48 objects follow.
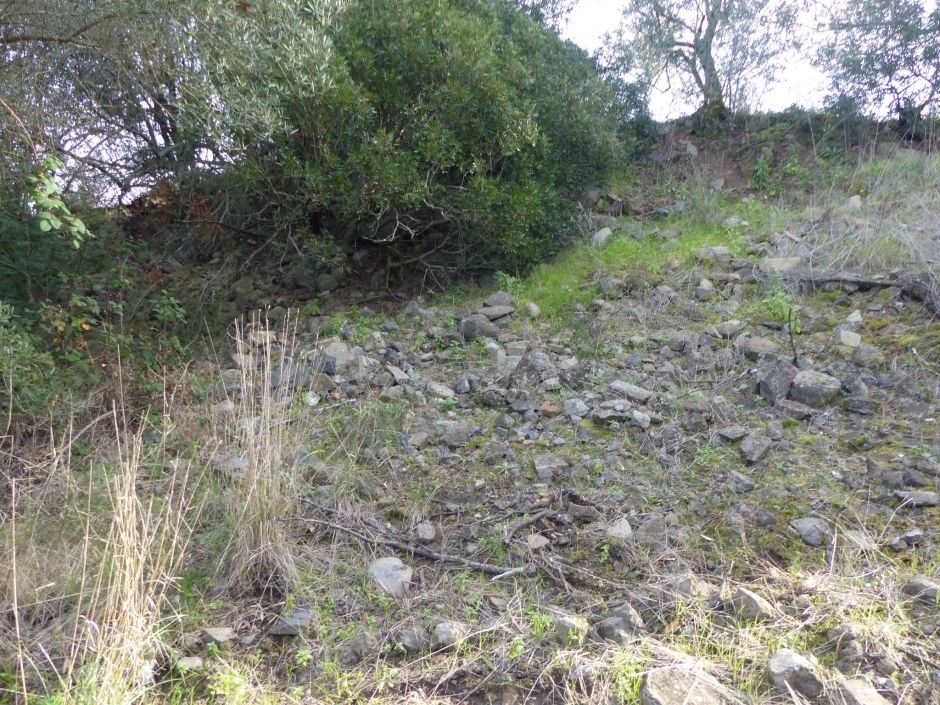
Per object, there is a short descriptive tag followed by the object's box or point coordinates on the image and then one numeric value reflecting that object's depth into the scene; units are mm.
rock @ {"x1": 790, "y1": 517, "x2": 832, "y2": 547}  3488
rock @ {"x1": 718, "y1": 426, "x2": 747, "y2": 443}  4316
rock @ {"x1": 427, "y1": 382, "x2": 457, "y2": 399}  5305
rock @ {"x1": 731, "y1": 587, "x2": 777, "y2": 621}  3068
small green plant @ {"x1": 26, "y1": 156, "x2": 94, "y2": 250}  3602
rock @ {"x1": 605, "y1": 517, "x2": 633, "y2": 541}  3662
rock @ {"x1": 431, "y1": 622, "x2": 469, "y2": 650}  3082
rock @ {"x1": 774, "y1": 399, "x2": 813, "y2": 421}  4453
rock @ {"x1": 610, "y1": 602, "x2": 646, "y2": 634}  3049
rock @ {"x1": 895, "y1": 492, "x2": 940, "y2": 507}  3588
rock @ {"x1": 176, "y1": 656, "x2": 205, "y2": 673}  2900
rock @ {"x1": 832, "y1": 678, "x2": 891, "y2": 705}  2594
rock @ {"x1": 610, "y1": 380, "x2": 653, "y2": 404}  4859
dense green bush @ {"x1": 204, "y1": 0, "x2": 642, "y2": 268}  6410
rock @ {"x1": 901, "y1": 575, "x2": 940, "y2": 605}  3031
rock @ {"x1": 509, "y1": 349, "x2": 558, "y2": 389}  5312
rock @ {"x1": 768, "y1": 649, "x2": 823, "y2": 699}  2715
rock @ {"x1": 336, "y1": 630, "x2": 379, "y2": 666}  3047
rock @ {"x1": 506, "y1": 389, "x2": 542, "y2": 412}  4965
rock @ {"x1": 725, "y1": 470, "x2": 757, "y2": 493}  3906
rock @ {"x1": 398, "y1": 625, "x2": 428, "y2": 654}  3088
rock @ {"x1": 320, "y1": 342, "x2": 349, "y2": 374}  5906
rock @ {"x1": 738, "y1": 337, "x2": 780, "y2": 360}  5175
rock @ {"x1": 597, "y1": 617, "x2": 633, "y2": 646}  3008
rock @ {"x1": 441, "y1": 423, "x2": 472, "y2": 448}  4672
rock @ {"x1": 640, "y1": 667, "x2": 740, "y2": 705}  2670
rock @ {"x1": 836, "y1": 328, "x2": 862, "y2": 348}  5055
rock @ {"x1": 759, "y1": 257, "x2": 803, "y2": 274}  6230
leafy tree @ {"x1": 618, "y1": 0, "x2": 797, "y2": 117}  9766
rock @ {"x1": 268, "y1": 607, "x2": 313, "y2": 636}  3176
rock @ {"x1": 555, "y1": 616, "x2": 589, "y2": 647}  3008
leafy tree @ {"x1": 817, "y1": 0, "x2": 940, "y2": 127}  8359
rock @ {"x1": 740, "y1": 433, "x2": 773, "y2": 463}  4121
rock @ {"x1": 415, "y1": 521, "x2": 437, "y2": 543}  3818
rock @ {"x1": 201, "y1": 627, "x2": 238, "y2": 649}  3090
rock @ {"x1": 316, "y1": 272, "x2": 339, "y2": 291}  7738
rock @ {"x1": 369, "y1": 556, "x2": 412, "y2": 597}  3436
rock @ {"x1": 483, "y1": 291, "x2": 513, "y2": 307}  6840
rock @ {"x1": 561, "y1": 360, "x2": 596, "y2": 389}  5184
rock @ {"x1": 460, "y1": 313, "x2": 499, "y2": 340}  6309
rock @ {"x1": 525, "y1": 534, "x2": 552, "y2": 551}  3674
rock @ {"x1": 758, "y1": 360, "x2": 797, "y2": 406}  4637
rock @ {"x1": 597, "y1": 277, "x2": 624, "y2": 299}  6562
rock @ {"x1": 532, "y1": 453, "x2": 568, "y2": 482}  4242
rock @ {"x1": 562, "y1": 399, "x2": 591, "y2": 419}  4812
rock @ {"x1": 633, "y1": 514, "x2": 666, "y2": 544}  3633
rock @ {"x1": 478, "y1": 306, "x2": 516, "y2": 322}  6574
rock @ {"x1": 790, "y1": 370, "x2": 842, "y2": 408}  4551
